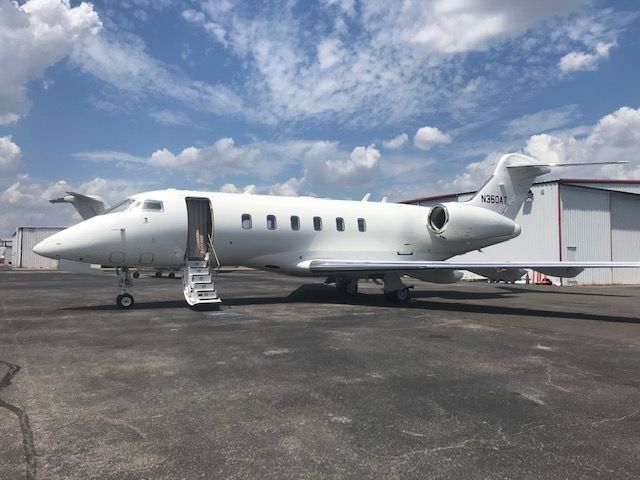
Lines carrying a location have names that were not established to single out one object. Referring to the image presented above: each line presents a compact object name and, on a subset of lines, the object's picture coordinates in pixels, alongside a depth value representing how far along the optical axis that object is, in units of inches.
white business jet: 513.3
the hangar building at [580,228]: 1117.1
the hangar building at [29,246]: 2440.5
